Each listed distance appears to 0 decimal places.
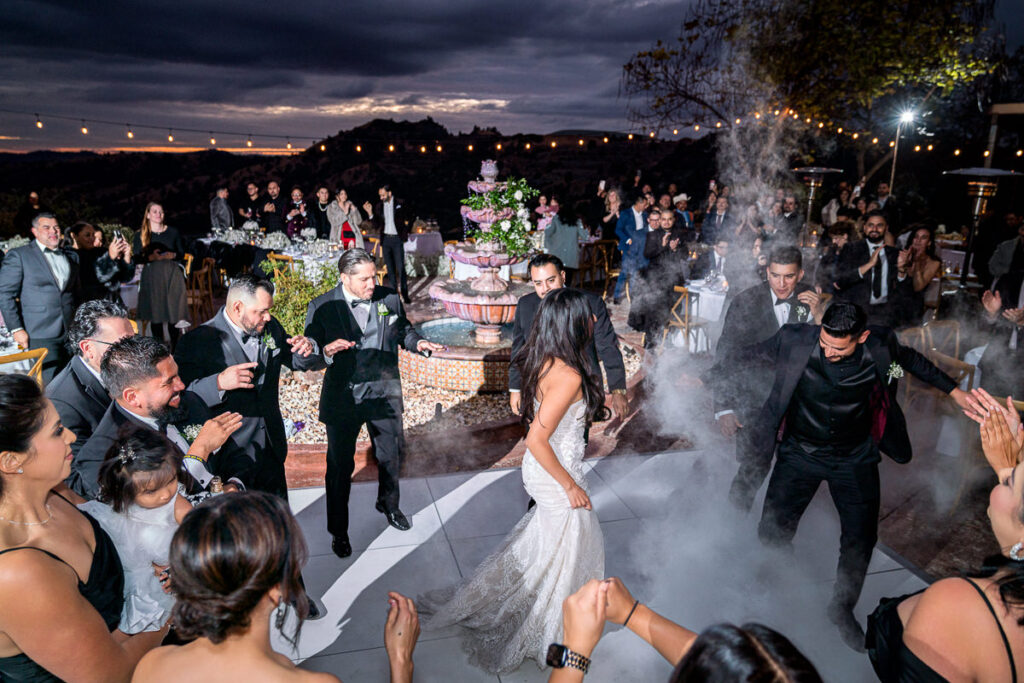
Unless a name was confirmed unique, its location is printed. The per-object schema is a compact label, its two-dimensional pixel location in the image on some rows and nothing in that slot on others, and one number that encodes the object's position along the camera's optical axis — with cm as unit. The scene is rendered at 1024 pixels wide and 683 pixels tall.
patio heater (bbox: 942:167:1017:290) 1047
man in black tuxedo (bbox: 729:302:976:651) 315
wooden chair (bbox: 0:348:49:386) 395
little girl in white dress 200
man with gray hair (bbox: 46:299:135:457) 270
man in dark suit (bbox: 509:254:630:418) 422
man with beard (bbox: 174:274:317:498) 319
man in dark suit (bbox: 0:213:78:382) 494
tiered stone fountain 681
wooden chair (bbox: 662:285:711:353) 783
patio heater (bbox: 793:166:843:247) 1152
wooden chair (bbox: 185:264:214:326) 890
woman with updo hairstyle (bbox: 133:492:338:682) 134
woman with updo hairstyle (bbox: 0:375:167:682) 147
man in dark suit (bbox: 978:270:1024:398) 472
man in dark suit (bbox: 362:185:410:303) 998
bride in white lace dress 281
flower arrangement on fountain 732
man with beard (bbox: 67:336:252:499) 242
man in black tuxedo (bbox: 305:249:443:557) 380
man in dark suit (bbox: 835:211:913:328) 596
